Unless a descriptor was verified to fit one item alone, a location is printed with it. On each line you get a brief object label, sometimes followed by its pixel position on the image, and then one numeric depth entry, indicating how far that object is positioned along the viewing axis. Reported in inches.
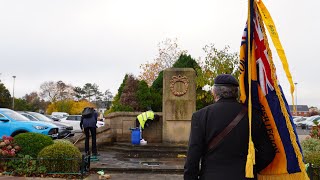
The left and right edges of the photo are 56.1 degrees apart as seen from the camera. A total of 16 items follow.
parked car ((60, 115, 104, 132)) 972.2
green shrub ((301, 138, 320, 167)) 254.7
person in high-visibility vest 495.5
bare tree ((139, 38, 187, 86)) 1491.8
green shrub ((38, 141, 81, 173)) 304.0
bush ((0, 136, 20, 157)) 320.0
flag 115.8
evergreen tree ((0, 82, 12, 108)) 1842.9
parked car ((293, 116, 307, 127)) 1695.0
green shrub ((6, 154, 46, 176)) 302.9
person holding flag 105.0
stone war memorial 488.9
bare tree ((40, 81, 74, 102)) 2707.1
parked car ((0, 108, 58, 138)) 453.6
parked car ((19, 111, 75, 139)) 588.1
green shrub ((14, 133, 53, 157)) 331.2
